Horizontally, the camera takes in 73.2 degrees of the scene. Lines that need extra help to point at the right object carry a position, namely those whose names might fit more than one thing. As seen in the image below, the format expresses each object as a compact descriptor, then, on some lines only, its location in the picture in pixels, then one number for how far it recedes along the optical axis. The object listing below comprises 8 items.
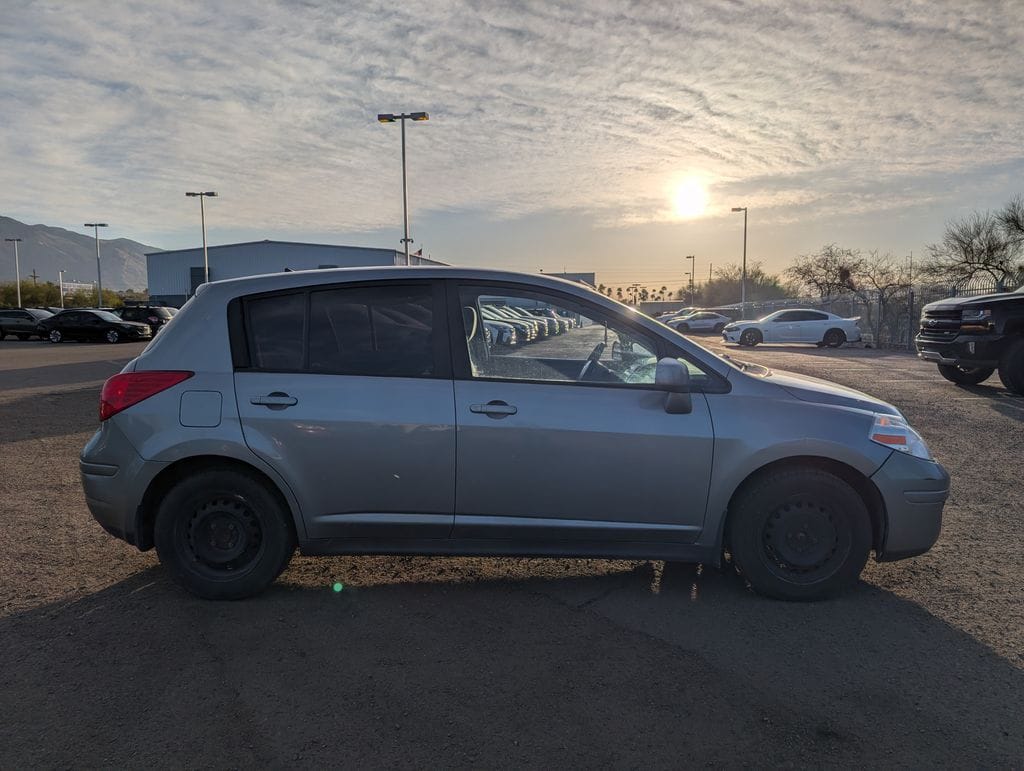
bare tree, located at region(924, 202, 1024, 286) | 30.33
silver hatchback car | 3.52
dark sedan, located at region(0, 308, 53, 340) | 33.75
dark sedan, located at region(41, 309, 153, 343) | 30.67
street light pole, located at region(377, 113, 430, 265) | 25.77
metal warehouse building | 57.12
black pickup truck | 11.07
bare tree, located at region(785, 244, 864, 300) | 42.56
